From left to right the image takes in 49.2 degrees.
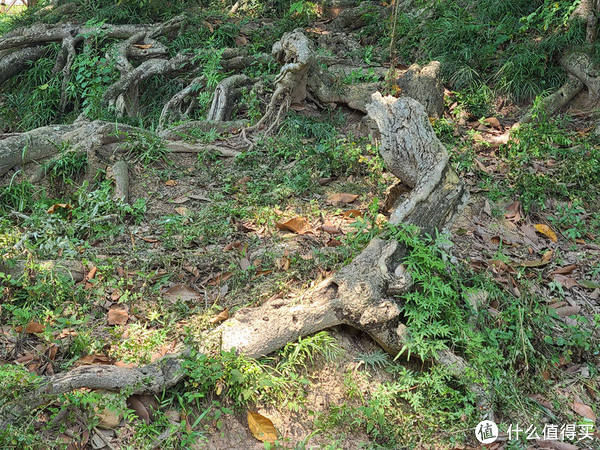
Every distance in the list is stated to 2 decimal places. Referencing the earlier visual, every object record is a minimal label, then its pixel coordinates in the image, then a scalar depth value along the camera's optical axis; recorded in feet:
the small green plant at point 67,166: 18.21
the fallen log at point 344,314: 11.00
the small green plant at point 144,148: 19.11
